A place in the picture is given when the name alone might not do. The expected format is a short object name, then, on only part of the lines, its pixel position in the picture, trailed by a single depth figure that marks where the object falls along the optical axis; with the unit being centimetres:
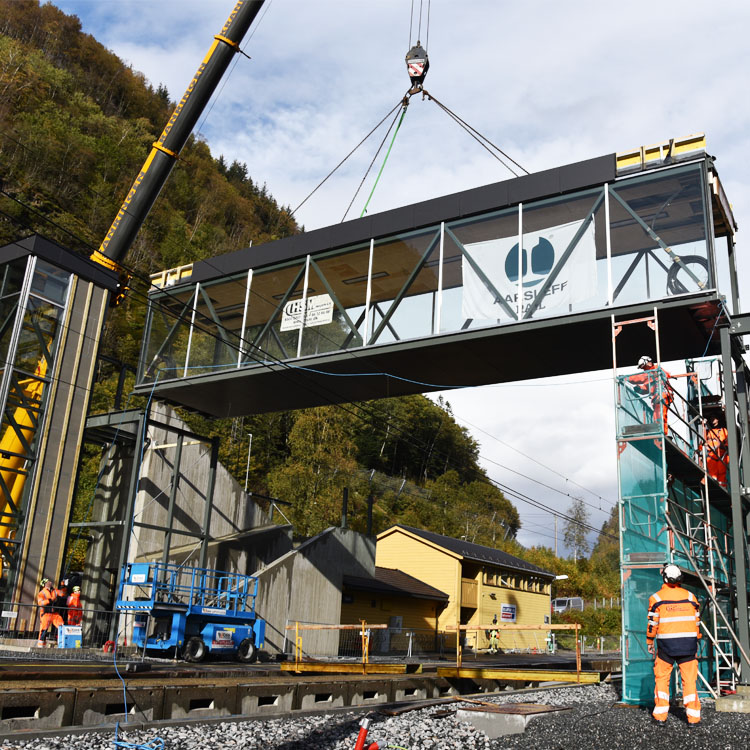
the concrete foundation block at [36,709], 855
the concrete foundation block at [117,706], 938
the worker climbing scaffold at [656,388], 1411
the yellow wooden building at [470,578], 4356
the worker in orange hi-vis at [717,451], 1800
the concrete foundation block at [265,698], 1162
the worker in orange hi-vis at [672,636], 1016
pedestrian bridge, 1661
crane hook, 2161
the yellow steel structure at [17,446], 2112
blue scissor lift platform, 1922
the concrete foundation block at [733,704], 1130
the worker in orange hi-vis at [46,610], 1894
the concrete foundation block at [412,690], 1514
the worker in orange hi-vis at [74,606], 2006
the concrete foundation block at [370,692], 1383
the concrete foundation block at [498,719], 1023
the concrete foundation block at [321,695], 1266
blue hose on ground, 820
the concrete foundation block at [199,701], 1067
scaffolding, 1320
